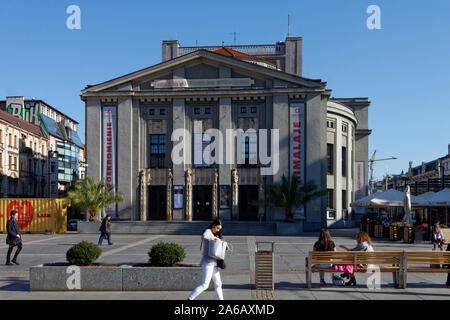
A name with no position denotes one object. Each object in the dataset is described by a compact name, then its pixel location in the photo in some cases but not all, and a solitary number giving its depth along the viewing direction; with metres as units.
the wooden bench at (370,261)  12.73
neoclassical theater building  40.84
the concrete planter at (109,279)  12.20
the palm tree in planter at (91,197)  37.84
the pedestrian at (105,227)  25.81
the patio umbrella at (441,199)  30.23
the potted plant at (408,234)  28.14
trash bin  12.34
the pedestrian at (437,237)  20.62
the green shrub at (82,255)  12.60
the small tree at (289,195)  36.97
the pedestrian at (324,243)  13.30
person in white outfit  10.12
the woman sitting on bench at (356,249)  12.84
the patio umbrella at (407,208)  29.42
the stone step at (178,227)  37.25
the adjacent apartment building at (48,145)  64.94
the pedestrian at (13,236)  17.58
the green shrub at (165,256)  12.55
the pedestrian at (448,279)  13.18
